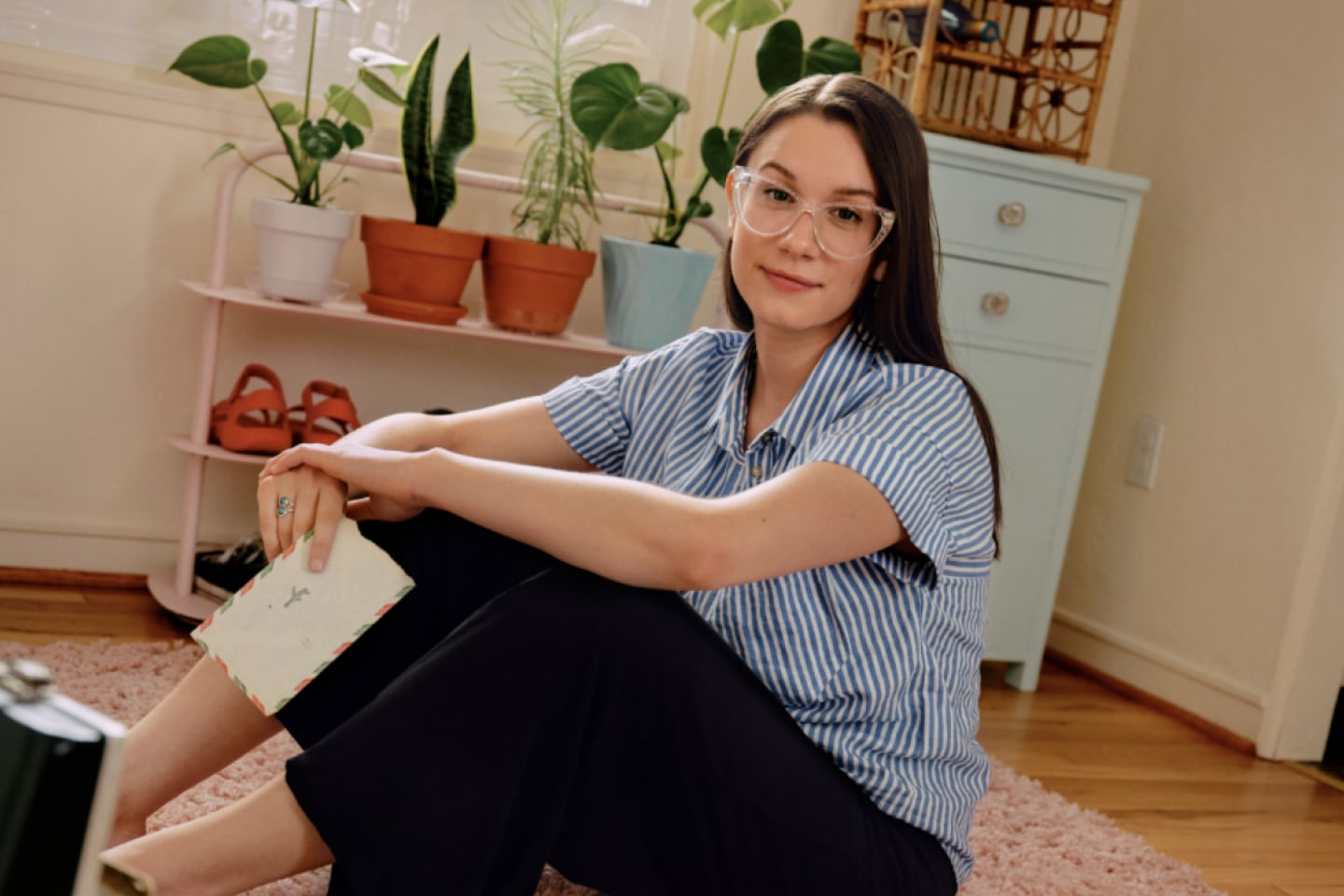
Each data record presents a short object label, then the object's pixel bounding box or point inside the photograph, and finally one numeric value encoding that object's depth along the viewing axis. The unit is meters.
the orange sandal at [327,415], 2.15
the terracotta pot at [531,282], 2.17
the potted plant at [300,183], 1.99
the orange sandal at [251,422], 2.05
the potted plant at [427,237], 2.09
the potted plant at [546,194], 2.19
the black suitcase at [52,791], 0.67
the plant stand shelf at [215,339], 2.04
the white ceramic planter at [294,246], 2.03
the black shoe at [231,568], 2.08
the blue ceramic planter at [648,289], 2.21
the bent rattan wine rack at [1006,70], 2.39
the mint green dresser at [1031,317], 2.34
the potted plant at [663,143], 2.10
